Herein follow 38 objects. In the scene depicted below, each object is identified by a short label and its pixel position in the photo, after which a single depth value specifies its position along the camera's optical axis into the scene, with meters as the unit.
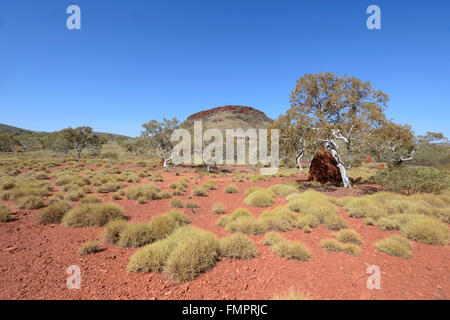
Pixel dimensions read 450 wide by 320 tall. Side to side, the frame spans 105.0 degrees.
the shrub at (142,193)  9.57
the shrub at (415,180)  8.79
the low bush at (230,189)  11.66
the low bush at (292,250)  3.87
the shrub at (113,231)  4.79
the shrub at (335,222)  5.59
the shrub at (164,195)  9.91
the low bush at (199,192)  10.95
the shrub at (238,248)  3.97
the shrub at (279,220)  5.57
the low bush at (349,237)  4.64
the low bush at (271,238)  4.54
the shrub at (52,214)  5.95
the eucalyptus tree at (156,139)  27.89
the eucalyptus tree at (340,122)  9.95
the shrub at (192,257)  3.30
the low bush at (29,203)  7.25
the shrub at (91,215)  5.83
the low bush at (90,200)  7.78
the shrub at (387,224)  5.46
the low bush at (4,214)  5.87
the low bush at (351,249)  4.07
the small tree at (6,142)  50.75
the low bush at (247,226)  5.33
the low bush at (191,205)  8.30
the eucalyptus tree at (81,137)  36.74
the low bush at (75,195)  8.56
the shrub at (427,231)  4.59
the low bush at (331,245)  4.28
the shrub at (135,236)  4.58
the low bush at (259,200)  8.35
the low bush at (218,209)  7.53
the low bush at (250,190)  10.48
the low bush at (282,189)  10.50
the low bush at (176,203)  8.35
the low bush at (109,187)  10.70
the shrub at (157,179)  16.13
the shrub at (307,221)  5.70
